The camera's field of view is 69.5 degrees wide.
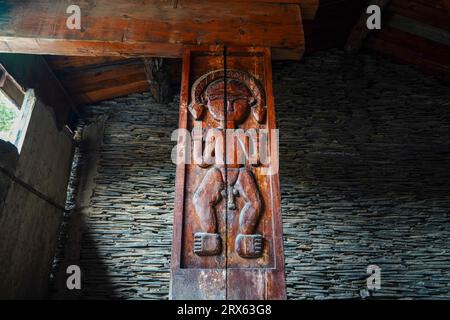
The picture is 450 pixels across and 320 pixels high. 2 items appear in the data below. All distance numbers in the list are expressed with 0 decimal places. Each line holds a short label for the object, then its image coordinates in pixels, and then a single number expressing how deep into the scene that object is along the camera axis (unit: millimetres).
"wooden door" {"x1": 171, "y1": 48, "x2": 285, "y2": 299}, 1354
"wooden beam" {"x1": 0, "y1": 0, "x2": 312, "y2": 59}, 1847
